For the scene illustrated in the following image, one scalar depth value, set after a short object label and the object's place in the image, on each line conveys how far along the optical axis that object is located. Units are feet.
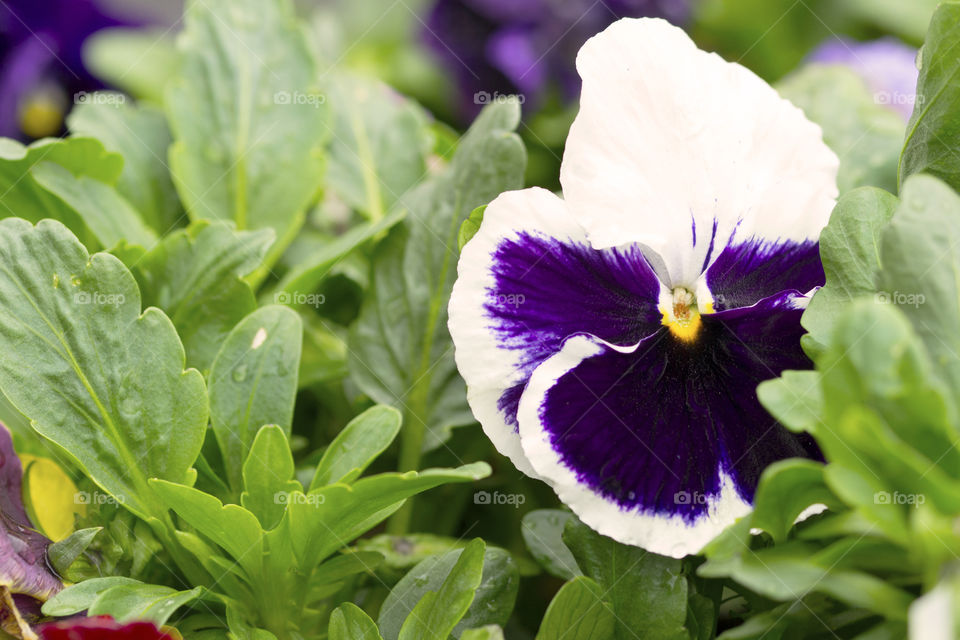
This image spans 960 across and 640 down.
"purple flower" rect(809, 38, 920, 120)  1.72
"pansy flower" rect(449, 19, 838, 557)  1.04
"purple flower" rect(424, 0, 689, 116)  1.65
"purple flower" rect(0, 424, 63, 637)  1.03
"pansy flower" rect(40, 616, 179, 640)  0.97
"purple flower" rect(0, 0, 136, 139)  1.52
